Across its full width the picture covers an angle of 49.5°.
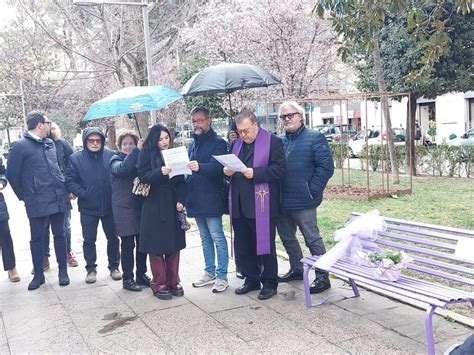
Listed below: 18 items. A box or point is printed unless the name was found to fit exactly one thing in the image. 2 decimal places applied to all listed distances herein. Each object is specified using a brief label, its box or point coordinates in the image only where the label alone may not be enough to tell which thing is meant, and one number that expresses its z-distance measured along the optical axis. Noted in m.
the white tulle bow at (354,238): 4.14
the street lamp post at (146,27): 9.05
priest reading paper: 4.50
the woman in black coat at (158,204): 4.64
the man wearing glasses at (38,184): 5.24
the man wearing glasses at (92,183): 5.29
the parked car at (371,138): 24.33
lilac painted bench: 3.23
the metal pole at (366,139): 10.58
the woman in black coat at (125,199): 4.98
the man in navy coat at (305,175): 4.59
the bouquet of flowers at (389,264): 3.72
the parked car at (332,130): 29.19
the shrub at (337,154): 17.62
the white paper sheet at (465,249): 3.37
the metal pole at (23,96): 22.86
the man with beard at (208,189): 4.86
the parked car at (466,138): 22.48
